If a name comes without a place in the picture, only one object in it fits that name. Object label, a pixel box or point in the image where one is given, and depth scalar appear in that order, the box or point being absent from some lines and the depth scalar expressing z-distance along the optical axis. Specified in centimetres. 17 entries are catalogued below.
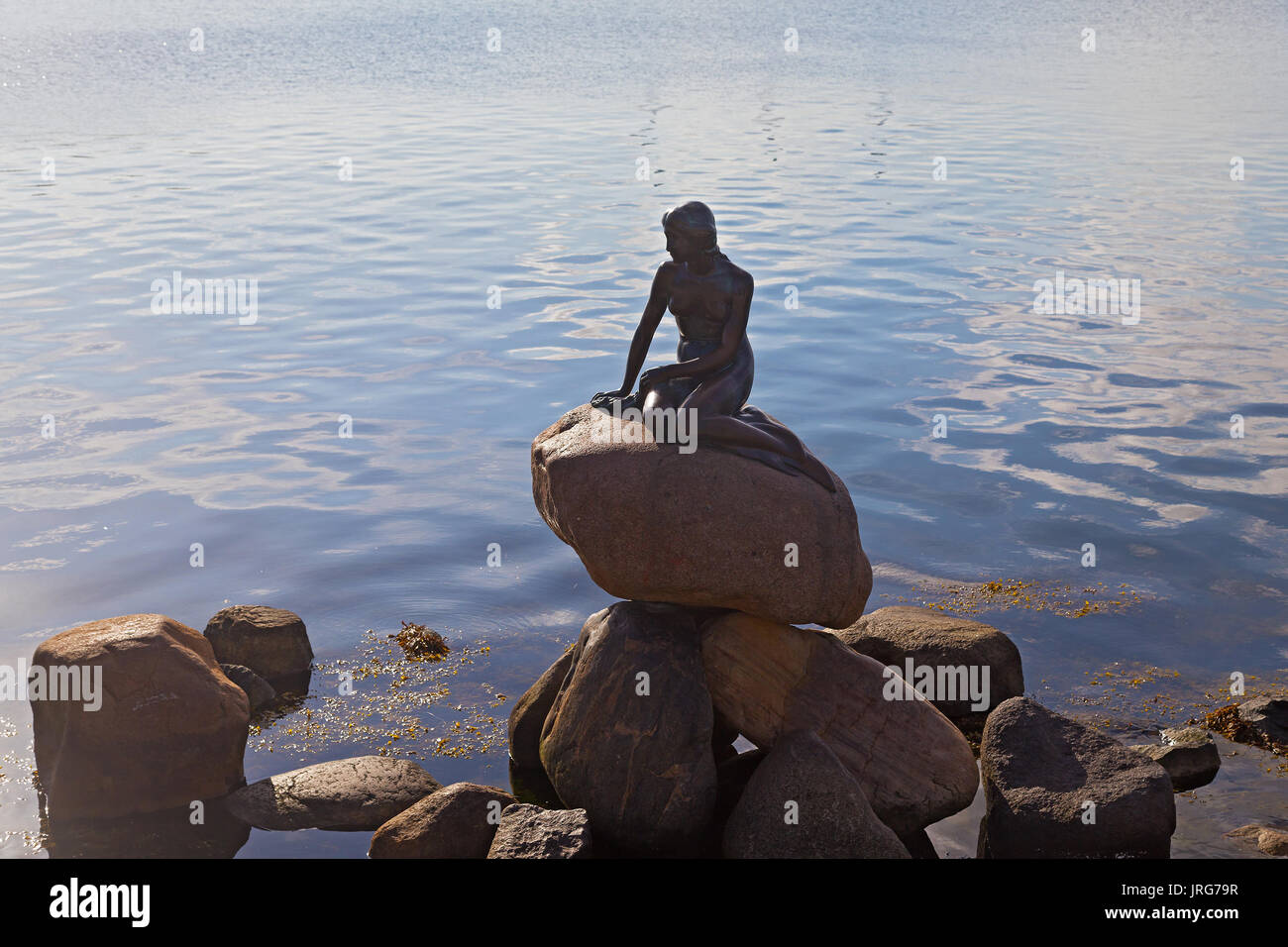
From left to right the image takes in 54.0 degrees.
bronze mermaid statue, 941
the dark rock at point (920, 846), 902
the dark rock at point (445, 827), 857
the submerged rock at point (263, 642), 1140
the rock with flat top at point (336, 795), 930
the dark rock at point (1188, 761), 973
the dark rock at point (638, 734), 895
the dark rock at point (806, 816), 845
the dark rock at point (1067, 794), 873
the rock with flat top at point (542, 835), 834
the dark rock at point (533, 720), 1024
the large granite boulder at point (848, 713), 927
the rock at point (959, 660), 1076
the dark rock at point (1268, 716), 1030
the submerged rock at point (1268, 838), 868
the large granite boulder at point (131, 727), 930
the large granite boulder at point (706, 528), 912
